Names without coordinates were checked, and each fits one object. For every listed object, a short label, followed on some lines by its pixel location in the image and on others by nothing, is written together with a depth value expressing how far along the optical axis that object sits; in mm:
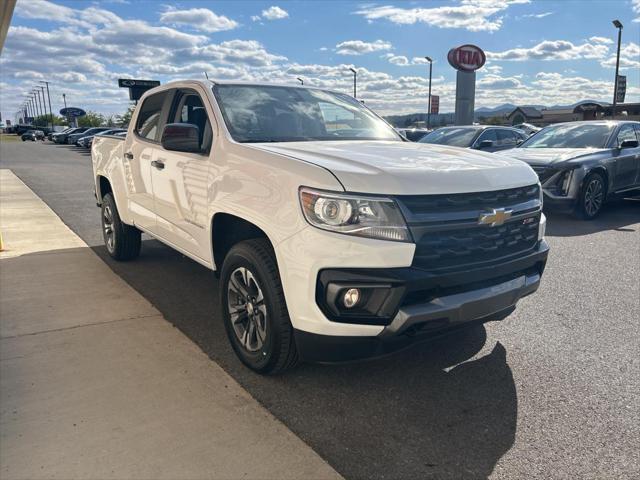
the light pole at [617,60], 26273
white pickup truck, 2689
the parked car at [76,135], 45462
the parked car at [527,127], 31602
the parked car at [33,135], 66062
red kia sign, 24625
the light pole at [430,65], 44438
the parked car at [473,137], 11711
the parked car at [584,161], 8516
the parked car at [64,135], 49275
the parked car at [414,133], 18655
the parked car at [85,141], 40375
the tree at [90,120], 111912
